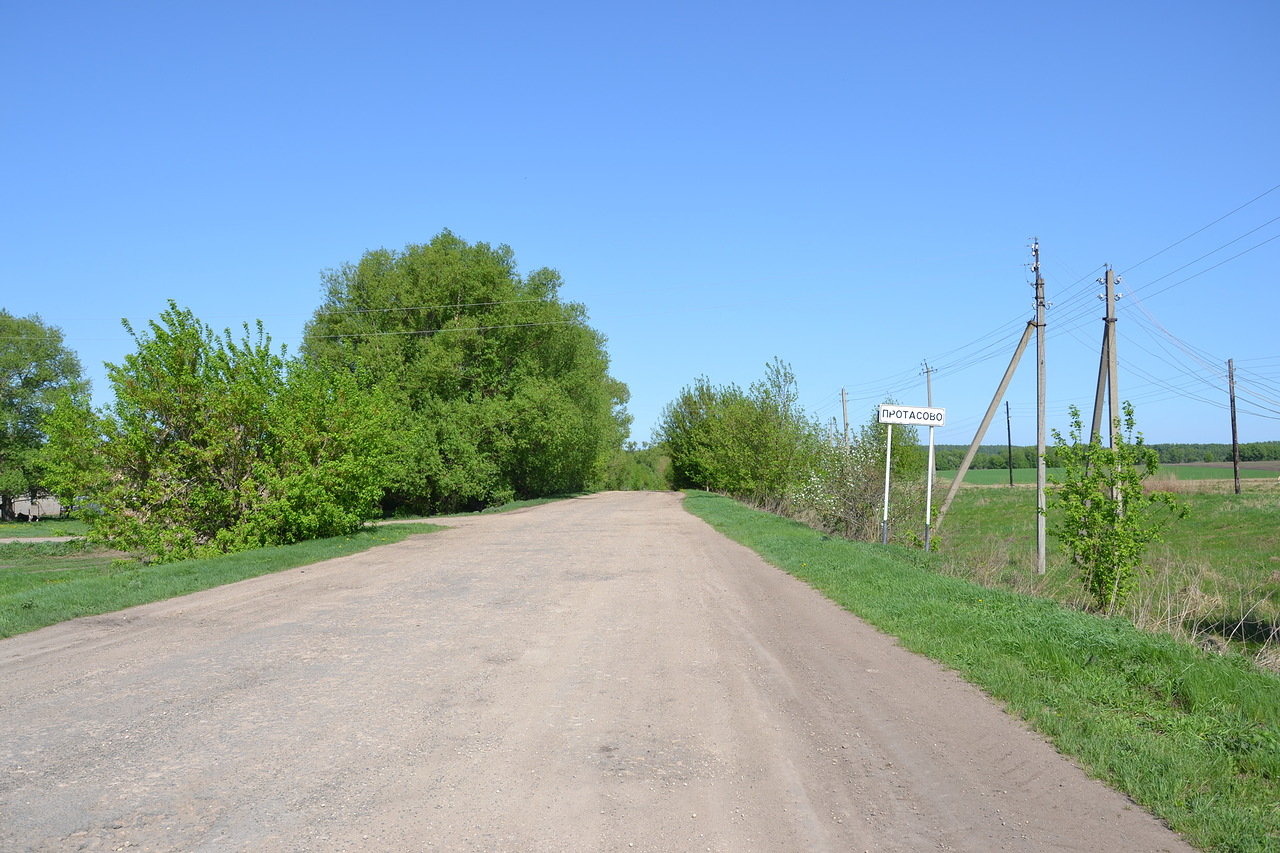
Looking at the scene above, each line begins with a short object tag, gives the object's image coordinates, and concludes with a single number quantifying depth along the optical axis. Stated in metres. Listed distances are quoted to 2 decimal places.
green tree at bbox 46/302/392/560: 18.03
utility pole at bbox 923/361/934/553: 18.23
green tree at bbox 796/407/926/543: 22.56
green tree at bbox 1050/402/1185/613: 11.50
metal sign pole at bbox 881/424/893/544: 18.53
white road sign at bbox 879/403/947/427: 17.81
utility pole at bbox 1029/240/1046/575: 19.98
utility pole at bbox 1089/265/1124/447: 18.75
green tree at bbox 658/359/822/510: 34.22
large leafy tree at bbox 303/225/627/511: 37.12
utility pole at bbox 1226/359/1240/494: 57.87
